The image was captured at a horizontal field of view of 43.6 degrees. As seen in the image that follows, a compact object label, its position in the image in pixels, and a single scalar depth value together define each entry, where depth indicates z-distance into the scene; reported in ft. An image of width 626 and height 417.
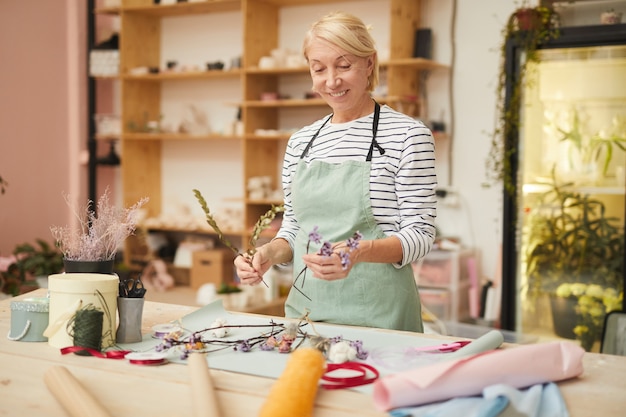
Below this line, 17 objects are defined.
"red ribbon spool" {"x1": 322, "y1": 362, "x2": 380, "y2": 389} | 4.91
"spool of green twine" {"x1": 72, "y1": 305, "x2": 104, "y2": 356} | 5.76
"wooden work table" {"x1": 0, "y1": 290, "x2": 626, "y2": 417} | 4.62
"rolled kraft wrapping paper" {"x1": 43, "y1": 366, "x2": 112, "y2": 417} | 4.46
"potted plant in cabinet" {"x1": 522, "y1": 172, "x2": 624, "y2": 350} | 13.93
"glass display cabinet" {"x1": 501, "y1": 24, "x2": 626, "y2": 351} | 13.88
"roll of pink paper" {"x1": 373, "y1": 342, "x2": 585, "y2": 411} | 4.46
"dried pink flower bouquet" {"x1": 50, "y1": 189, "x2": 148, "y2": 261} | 6.42
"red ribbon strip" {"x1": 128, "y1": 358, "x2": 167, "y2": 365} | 5.40
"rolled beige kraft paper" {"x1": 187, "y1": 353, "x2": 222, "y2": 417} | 4.39
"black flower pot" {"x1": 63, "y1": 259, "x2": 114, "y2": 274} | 6.42
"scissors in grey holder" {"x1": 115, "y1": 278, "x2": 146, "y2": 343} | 6.04
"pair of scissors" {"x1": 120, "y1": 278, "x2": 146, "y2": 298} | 6.20
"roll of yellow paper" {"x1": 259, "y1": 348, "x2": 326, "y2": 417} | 4.26
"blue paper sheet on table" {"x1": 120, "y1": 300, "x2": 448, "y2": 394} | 5.33
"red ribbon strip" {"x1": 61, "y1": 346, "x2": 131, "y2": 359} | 5.59
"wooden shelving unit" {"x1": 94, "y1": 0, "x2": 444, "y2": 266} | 15.67
